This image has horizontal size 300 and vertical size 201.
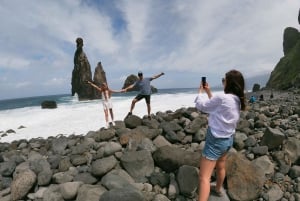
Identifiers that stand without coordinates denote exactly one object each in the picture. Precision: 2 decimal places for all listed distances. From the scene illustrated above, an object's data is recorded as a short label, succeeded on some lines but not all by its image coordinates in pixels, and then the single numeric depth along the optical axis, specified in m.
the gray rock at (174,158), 3.53
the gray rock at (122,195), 2.72
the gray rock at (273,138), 4.06
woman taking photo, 2.30
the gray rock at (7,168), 4.07
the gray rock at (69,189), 3.18
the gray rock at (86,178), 3.47
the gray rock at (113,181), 3.19
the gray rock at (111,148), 4.03
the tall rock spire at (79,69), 45.31
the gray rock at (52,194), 3.21
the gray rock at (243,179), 3.15
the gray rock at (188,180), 3.19
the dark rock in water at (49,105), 27.64
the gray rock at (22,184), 3.40
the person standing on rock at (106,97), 7.08
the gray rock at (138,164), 3.59
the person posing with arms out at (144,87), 6.24
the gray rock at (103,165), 3.54
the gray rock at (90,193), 3.01
